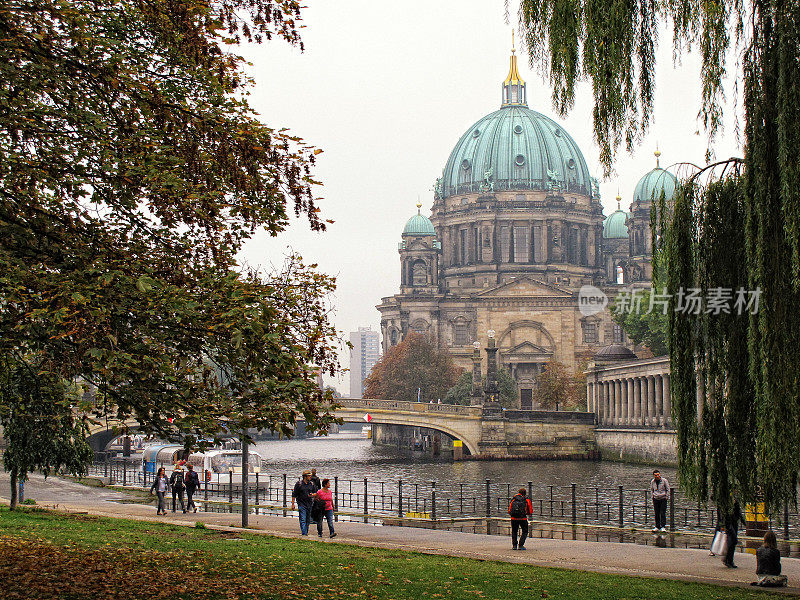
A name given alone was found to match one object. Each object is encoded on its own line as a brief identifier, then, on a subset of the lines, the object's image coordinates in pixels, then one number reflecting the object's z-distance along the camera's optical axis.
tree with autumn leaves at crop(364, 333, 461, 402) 111.00
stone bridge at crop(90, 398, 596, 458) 80.88
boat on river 53.96
